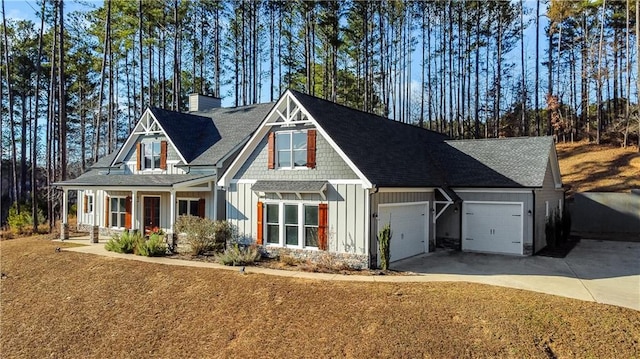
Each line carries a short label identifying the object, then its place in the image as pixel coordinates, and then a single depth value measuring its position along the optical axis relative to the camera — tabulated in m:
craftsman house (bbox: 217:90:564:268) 12.84
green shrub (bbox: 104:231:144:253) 15.66
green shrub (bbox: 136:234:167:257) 15.00
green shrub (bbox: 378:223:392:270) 12.37
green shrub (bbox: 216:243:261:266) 13.33
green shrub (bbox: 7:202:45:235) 22.30
